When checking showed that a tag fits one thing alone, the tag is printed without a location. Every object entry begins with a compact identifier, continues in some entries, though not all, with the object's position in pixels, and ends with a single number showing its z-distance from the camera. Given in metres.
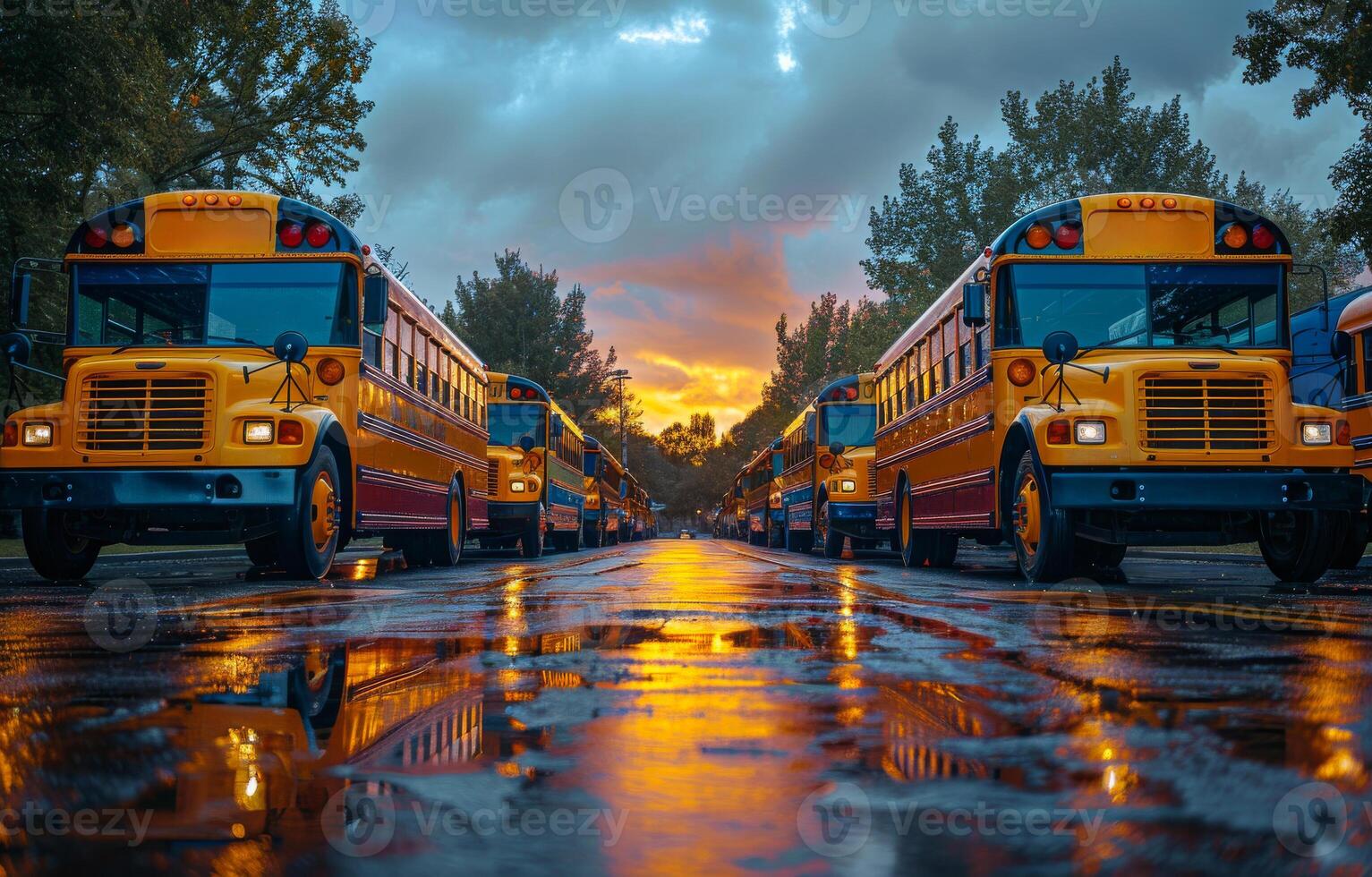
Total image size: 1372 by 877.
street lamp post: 63.97
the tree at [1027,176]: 46.00
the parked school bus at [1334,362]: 10.12
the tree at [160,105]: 14.73
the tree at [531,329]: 61.59
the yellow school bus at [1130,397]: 8.38
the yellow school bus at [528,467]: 18.94
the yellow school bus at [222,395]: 8.73
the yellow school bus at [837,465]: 19.45
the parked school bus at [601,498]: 30.30
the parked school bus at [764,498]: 29.62
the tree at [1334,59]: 16.89
